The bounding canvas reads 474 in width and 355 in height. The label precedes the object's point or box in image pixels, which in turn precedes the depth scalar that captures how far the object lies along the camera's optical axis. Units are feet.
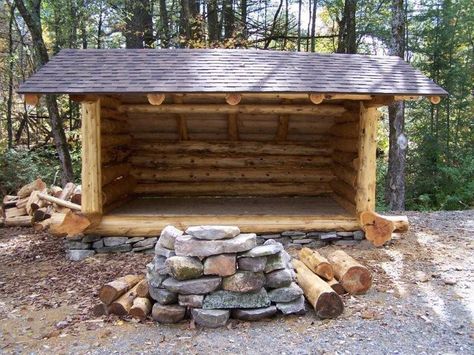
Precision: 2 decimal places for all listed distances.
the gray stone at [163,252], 13.51
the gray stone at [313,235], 21.36
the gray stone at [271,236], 21.21
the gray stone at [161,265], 13.33
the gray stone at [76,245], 20.42
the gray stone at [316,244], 21.27
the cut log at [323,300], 13.29
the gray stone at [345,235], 21.40
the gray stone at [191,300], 12.98
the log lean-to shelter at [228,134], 19.84
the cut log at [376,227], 20.84
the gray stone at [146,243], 20.70
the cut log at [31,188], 27.68
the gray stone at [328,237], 21.29
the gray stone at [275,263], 13.29
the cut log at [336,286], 14.94
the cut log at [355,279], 15.16
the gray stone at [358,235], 21.48
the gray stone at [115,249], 20.62
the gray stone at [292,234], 21.25
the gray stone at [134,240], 20.68
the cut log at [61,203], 24.64
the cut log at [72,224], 19.51
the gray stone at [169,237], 13.62
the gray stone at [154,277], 13.41
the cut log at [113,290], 13.66
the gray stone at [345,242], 21.35
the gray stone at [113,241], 20.61
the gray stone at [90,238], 20.44
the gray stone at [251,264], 13.03
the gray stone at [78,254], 20.24
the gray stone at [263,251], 13.05
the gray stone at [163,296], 13.21
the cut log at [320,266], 14.90
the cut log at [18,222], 26.53
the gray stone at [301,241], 21.26
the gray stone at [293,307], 13.37
